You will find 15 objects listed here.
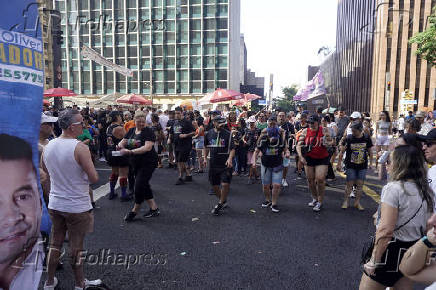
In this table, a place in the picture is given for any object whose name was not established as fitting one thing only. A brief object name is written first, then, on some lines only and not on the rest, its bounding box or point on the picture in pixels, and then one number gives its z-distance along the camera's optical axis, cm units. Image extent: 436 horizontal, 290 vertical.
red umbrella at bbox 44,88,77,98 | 1621
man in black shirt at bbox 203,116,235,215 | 659
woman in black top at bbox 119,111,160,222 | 602
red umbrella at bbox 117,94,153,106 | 2003
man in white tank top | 340
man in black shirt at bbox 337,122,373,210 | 668
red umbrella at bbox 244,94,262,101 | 2029
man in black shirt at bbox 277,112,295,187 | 880
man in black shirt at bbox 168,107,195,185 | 927
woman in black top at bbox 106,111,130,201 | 728
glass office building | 5825
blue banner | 226
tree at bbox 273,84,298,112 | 9781
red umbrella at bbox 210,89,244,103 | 1650
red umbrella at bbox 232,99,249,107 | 2105
